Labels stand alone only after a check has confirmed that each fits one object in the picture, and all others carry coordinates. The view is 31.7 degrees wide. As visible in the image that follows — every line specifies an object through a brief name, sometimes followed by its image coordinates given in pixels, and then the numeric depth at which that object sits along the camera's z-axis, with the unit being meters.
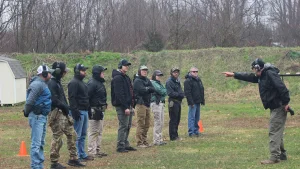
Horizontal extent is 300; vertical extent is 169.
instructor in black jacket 10.29
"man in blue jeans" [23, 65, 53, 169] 9.77
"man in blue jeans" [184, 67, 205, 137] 16.28
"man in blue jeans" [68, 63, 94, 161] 11.30
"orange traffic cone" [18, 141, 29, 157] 13.18
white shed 30.03
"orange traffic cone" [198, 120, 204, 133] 17.52
